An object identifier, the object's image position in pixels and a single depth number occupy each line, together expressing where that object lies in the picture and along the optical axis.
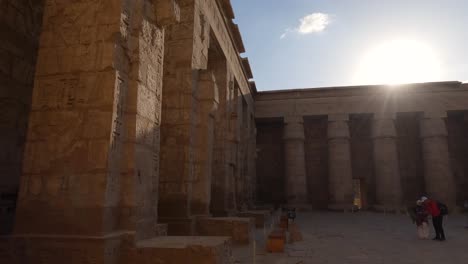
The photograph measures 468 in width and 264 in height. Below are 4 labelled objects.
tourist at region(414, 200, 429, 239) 8.63
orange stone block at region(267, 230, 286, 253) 6.43
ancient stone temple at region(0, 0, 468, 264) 3.91
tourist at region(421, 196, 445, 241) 8.44
